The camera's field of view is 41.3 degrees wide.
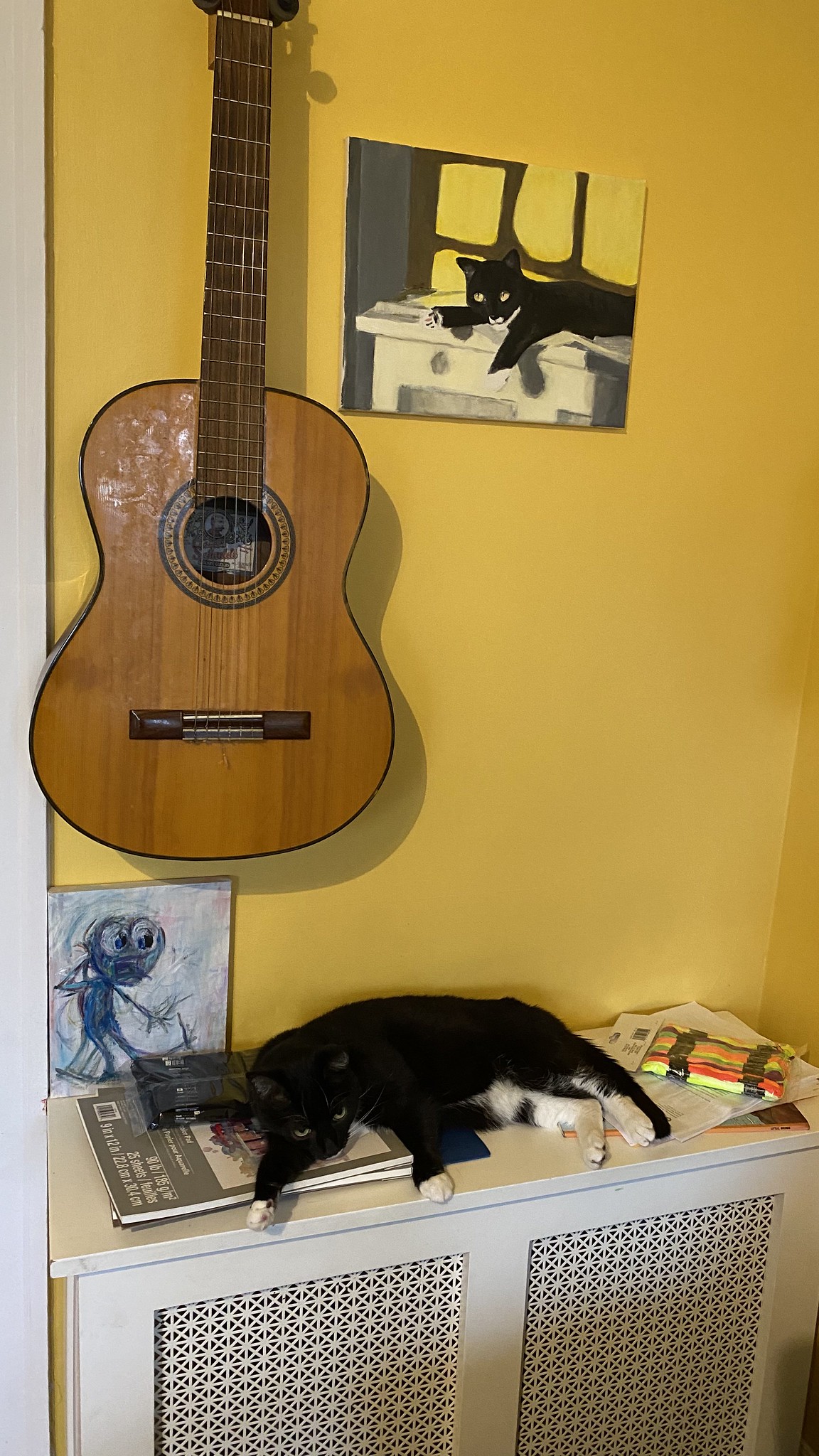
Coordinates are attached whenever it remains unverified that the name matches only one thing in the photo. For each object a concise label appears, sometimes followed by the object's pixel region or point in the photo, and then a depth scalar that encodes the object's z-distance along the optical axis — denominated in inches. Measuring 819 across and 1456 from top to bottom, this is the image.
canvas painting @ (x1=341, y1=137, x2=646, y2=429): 57.1
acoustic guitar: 50.3
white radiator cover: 48.8
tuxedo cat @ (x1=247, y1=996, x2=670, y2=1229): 51.3
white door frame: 50.7
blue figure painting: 57.9
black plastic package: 54.9
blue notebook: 55.7
